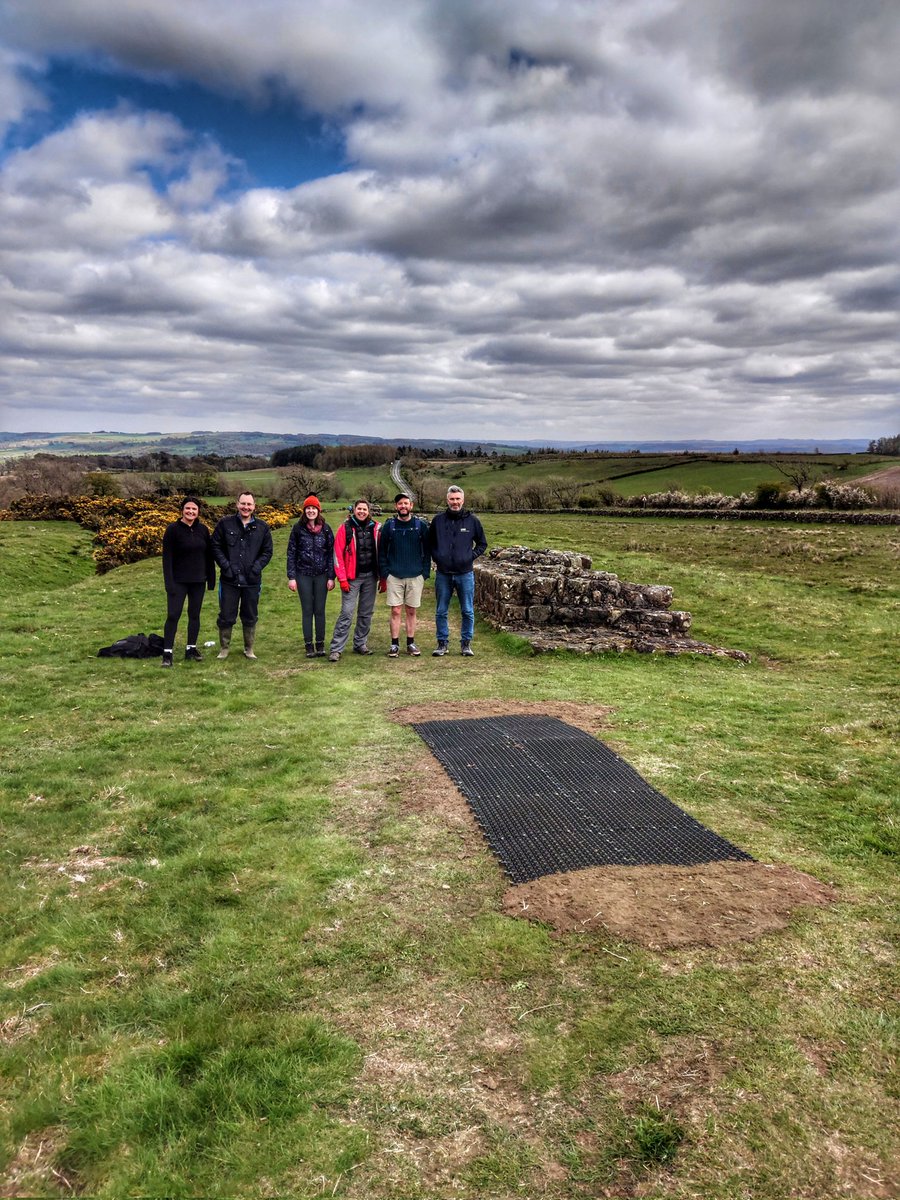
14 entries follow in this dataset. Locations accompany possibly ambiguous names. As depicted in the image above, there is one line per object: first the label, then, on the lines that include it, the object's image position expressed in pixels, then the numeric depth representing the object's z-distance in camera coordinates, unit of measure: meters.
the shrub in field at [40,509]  41.25
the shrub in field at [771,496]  52.03
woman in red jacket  11.91
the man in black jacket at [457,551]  12.23
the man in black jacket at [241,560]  11.98
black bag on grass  12.80
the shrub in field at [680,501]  56.22
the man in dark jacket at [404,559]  12.03
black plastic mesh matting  5.36
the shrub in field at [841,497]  48.03
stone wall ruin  13.85
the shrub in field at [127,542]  31.52
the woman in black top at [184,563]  11.60
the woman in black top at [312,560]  12.09
